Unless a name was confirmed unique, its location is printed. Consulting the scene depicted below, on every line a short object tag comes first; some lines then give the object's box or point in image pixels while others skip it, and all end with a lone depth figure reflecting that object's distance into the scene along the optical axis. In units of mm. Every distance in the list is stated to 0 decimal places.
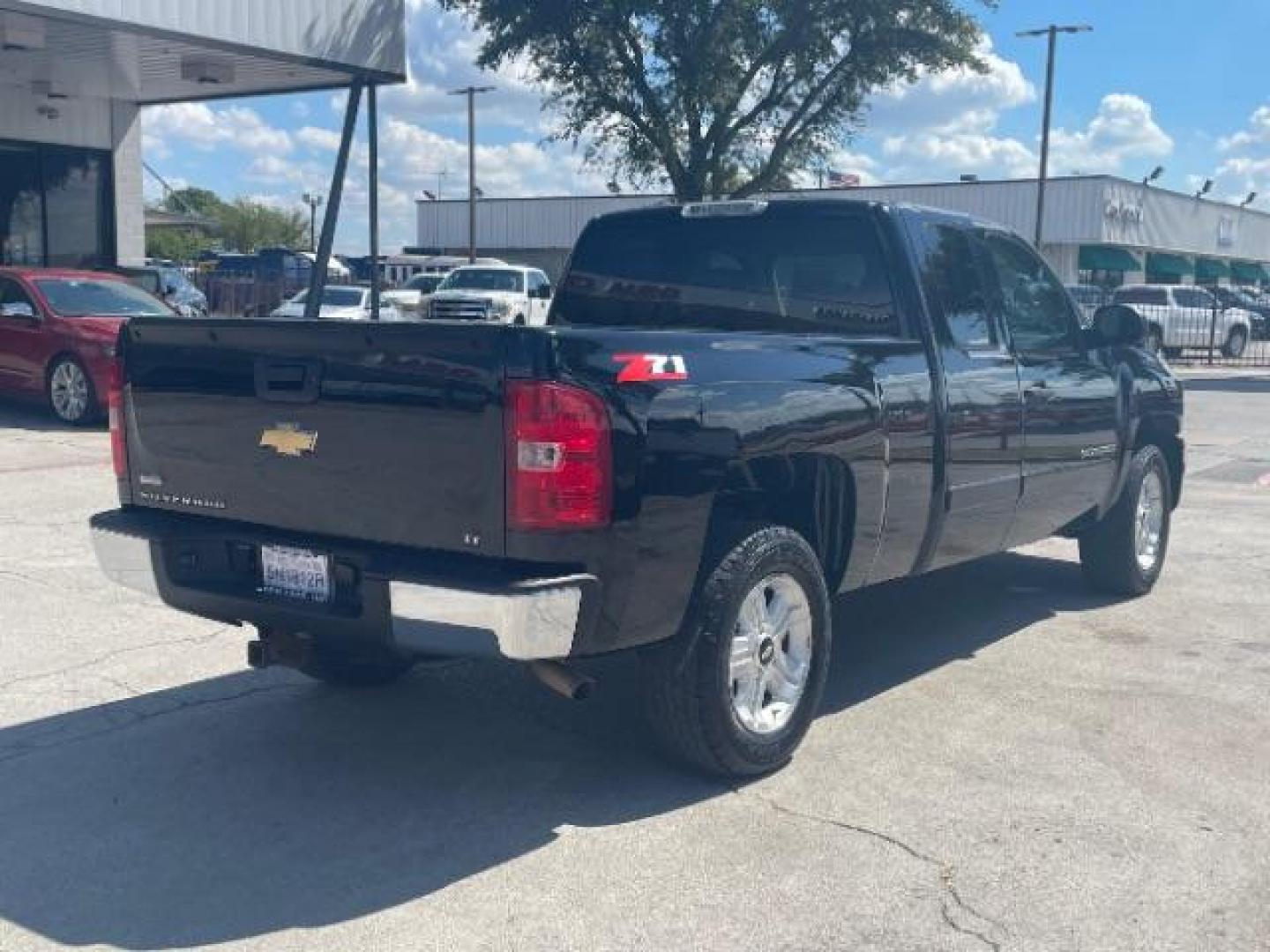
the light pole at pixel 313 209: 82188
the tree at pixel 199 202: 94275
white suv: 34219
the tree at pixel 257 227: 90312
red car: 13461
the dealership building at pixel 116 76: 14930
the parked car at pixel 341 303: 27516
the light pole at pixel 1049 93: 35500
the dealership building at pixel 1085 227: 50625
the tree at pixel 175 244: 72375
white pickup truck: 29094
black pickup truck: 3918
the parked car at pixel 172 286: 19125
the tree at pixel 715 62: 27344
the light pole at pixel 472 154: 50188
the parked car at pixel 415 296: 31447
